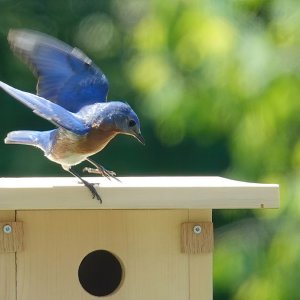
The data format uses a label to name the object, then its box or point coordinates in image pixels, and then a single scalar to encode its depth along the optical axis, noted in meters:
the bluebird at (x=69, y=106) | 5.85
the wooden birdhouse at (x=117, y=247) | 5.77
